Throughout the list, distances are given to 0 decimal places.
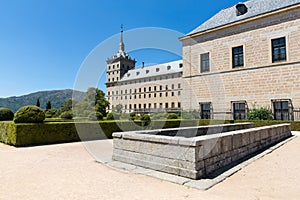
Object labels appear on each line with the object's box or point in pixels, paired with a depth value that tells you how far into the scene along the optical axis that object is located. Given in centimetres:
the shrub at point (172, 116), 1802
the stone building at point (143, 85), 5053
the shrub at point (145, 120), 1459
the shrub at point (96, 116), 1751
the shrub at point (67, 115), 2163
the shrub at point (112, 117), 1956
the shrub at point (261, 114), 1555
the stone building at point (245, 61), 1542
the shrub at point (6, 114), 1284
